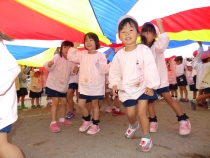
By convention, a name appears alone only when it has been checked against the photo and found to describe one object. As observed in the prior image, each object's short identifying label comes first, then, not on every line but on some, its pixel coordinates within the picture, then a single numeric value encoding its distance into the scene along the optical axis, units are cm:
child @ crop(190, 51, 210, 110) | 301
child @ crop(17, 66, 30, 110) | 405
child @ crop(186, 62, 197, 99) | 419
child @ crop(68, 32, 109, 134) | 200
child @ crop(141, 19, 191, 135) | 177
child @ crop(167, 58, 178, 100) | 426
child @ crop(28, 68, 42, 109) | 409
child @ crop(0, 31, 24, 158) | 98
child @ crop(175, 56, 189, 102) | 416
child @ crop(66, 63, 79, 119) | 278
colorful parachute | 206
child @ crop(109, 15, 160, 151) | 149
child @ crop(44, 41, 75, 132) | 219
